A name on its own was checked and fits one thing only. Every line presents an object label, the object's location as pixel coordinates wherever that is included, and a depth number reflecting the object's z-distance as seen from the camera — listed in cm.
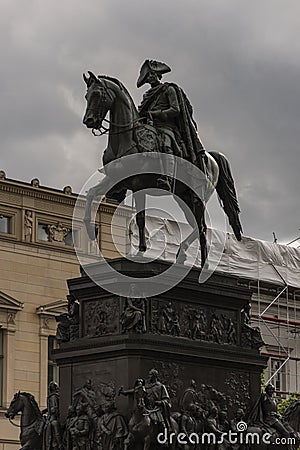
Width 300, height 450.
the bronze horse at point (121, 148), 2181
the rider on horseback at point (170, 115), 2250
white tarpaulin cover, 4812
